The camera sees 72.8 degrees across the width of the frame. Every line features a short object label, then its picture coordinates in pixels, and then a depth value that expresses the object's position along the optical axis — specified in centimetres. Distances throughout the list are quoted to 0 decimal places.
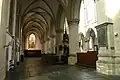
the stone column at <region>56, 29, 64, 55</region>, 1009
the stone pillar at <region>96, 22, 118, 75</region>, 362
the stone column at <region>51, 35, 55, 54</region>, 1236
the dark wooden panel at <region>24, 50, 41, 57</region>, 1862
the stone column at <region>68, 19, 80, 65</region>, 702
